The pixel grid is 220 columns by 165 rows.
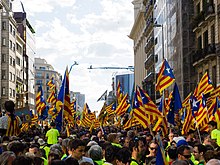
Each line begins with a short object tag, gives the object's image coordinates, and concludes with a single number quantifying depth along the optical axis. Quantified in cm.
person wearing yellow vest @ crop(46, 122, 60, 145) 1597
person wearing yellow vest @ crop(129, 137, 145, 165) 960
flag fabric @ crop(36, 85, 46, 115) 3397
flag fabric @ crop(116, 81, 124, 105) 3089
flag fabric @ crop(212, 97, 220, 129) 1688
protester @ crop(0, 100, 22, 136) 1142
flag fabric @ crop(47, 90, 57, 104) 3422
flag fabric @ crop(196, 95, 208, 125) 1758
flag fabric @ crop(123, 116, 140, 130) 2216
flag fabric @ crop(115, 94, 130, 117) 2742
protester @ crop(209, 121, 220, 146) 1402
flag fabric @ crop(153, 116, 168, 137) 1405
